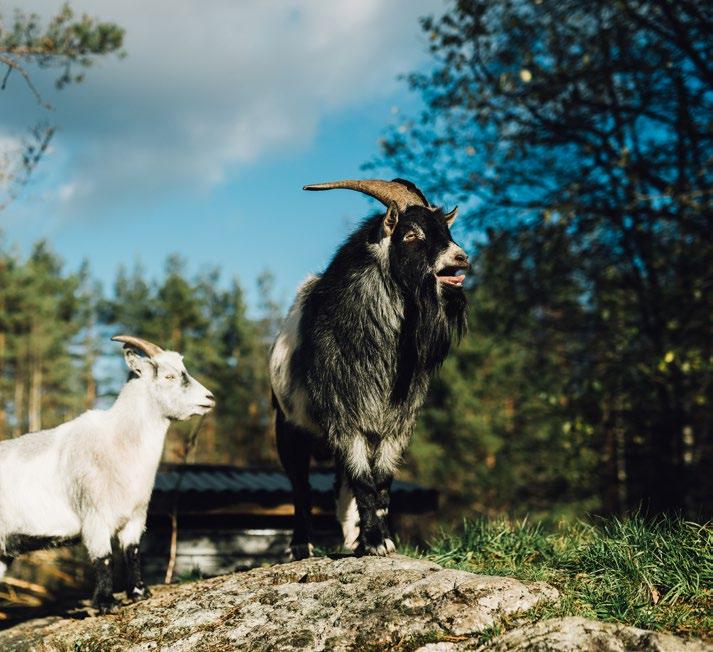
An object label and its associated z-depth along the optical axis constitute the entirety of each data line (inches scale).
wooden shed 332.2
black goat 195.8
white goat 200.2
